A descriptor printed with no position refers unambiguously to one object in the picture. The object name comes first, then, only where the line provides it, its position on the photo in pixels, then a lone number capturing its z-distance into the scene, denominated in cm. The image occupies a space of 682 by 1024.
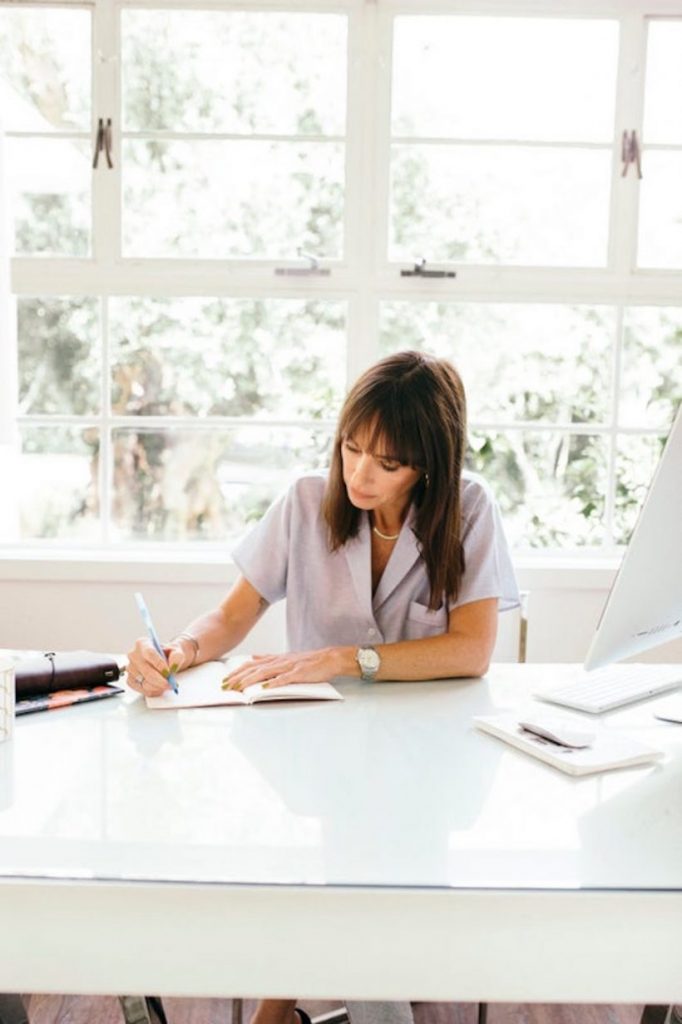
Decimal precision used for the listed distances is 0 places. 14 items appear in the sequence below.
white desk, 98
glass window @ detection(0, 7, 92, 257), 291
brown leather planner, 159
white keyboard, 163
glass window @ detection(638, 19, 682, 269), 294
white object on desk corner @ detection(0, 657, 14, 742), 138
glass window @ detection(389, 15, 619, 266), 293
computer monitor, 129
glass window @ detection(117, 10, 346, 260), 290
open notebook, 158
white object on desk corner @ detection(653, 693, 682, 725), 158
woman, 177
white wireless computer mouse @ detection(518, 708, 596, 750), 140
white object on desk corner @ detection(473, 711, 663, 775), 133
